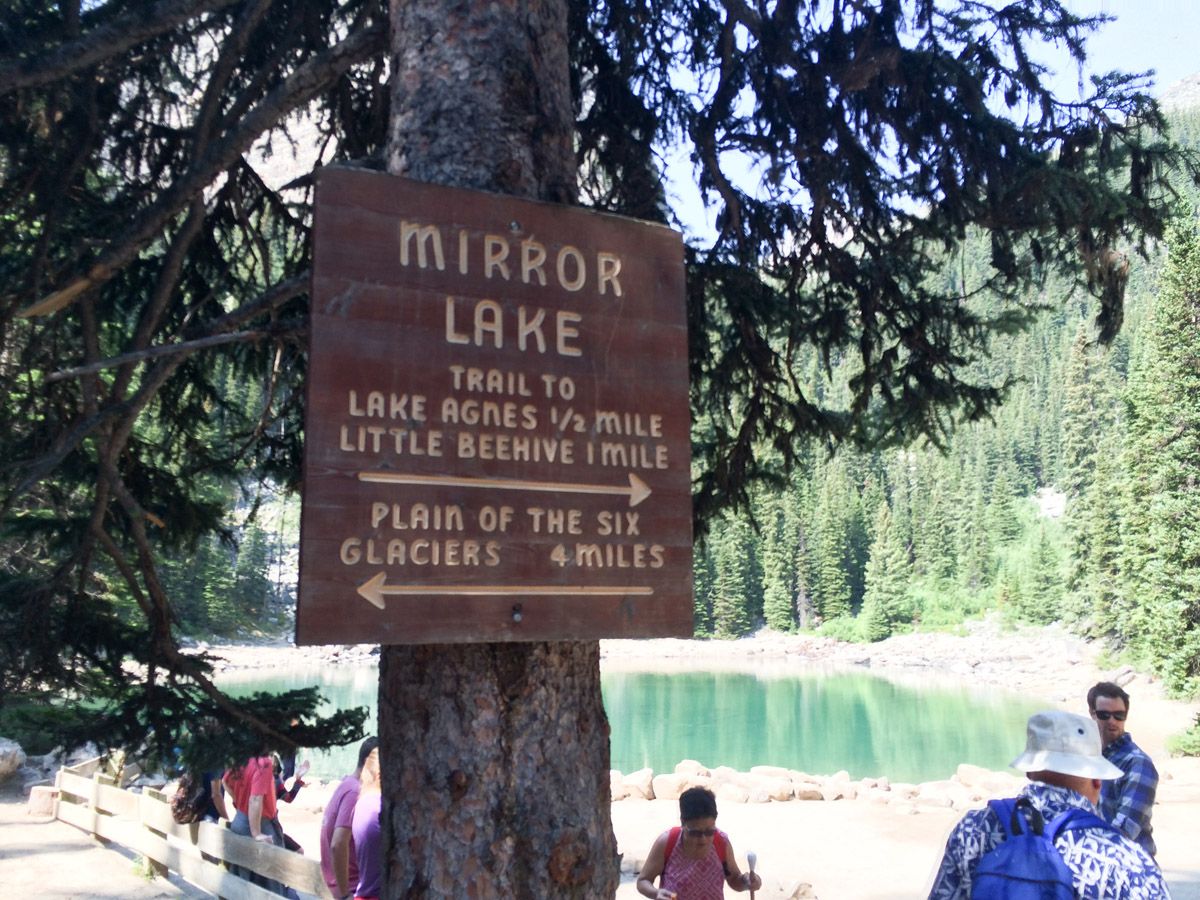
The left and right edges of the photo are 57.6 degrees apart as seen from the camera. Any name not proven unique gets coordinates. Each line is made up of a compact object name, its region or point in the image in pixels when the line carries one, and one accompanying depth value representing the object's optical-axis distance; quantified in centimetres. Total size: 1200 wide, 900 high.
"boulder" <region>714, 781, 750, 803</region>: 1554
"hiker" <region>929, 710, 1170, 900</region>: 244
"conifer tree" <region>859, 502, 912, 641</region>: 7762
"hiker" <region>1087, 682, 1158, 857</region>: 413
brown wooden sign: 243
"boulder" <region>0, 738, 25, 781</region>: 1385
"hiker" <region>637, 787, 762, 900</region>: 467
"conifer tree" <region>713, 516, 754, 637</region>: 8262
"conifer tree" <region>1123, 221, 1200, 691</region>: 2625
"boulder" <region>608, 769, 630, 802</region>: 1586
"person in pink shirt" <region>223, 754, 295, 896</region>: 726
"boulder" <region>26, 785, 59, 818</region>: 1125
